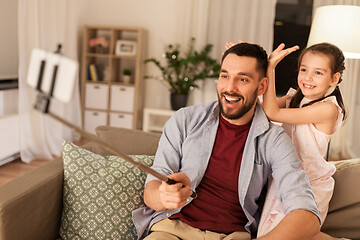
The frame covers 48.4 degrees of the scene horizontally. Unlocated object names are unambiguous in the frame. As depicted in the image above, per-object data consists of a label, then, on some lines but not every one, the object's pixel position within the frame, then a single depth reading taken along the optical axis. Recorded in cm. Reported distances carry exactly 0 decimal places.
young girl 155
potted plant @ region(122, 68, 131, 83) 533
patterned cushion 151
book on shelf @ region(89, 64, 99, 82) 531
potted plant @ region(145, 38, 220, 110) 490
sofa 131
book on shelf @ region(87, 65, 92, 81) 538
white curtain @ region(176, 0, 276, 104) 509
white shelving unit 522
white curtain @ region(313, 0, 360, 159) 500
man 148
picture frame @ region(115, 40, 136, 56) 525
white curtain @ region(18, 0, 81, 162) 359
